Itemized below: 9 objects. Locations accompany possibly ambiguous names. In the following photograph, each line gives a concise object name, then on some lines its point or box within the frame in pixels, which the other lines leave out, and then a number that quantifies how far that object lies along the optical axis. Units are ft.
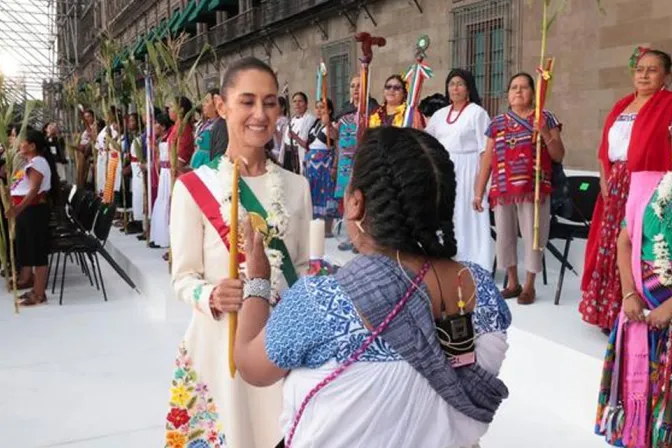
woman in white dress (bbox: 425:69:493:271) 15.06
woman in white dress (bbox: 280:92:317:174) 24.23
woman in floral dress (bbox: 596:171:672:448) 7.84
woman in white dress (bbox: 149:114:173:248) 22.94
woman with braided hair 3.55
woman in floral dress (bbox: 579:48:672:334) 10.88
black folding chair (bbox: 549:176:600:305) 14.70
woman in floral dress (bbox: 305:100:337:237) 22.49
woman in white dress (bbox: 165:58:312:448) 5.46
